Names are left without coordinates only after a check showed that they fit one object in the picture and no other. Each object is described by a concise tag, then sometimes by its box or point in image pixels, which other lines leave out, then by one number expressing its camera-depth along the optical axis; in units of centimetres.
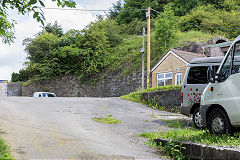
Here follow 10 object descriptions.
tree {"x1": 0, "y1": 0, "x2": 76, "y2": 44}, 597
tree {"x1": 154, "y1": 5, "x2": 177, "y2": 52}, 3127
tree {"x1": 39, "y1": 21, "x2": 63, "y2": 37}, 4644
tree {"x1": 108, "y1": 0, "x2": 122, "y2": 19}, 5602
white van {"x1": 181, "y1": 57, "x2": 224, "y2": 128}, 1071
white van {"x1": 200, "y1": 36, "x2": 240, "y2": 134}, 653
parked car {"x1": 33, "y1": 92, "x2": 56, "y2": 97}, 3238
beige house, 2347
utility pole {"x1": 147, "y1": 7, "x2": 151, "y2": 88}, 2337
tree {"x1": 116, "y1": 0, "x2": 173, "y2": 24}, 4681
